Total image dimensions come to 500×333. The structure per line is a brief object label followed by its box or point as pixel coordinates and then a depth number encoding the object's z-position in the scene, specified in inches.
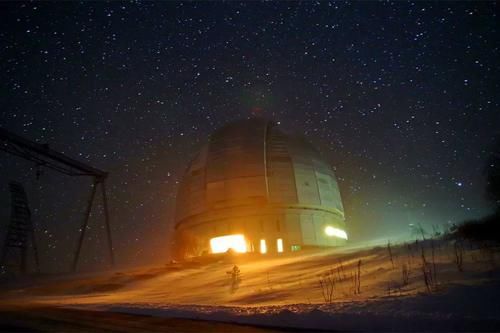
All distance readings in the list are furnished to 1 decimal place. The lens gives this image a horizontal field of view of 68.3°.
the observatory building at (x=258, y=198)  1455.5
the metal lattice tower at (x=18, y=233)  1341.0
